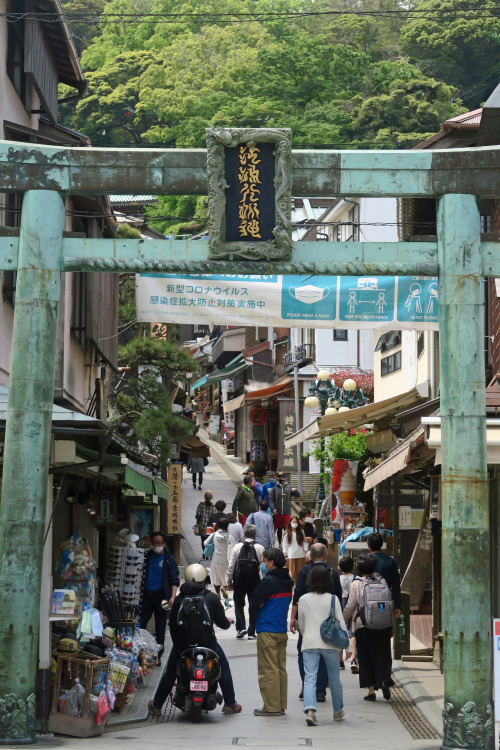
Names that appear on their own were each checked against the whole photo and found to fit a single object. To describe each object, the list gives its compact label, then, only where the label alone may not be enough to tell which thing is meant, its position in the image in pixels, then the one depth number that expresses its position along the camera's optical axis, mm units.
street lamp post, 31034
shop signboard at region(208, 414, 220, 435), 67312
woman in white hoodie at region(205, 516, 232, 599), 19969
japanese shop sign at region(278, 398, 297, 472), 43125
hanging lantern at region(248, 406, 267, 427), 50000
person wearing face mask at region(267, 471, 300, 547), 29000
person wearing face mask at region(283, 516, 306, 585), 21062
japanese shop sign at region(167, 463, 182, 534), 26469
